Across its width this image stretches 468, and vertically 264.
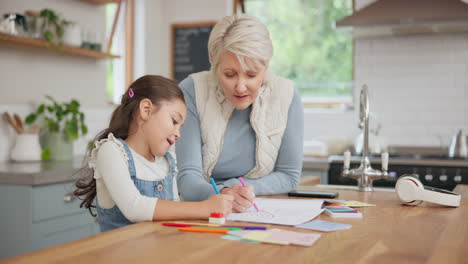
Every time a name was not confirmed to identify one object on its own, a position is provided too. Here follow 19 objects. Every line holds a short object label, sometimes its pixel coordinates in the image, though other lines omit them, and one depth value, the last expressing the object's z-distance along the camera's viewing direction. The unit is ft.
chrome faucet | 6.88
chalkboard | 15.93
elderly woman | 5.91
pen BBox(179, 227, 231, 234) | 3.98
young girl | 4.46
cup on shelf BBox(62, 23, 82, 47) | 11.60
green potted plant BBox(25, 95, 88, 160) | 11.14
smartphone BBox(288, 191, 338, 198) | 5.98
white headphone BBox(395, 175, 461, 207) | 5.46
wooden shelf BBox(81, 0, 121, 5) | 12.89
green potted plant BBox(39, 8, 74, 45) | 11.00
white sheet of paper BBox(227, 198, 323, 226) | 4.45
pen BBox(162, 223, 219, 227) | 4.18
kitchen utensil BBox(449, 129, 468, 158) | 12.32
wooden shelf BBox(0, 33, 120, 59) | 10.16
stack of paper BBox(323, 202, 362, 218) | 4.83
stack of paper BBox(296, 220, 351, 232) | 4.17
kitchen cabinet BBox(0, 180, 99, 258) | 8.45
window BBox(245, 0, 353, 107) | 14.76
